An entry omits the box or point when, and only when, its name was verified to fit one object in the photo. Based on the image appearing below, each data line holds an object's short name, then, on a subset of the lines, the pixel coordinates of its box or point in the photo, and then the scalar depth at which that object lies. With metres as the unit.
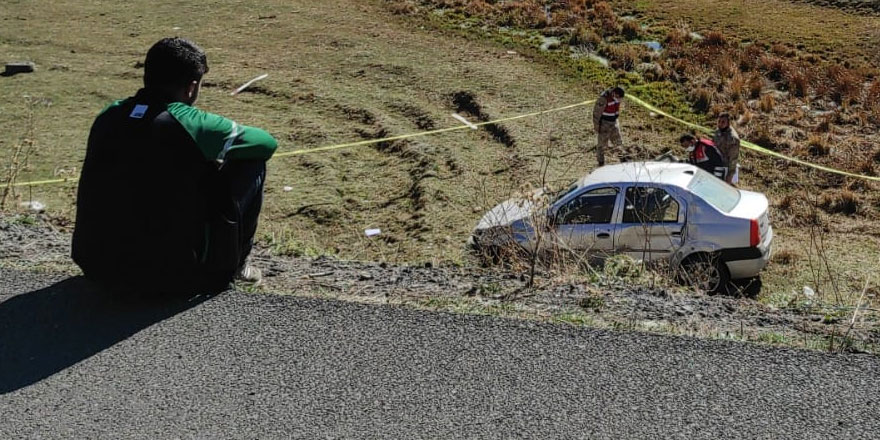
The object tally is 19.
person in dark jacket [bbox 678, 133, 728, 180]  12.77
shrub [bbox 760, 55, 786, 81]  20.08
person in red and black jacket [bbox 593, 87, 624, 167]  15.00
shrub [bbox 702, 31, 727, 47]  22.67
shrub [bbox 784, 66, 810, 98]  18.94
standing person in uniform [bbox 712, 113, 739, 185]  13.05
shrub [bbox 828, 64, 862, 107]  18.30
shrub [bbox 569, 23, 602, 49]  22.91
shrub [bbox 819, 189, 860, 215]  13.48
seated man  4.81
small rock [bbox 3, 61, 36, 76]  21.69
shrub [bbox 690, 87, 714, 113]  18.16
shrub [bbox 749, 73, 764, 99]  18.91
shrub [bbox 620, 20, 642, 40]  23.83
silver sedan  10.16
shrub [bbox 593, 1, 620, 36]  24.17
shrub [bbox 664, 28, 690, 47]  22.84
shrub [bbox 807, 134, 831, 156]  15.67
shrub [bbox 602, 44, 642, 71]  21.16
